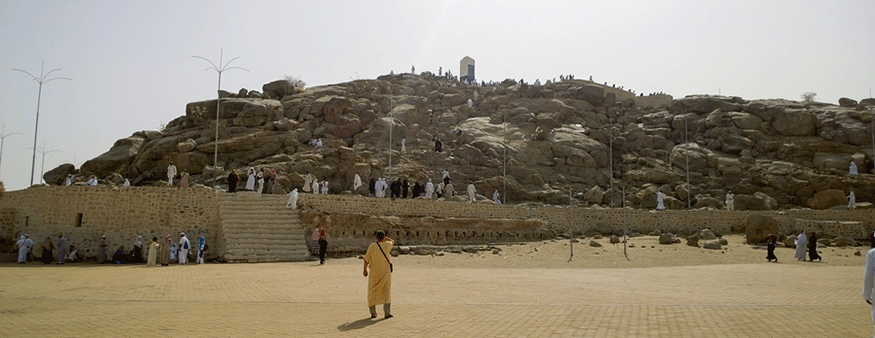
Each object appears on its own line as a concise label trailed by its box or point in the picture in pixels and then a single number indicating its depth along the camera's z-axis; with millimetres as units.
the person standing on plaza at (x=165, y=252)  20859
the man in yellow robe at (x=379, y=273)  9891
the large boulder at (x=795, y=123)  48531
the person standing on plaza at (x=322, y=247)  20984
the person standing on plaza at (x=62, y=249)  21609
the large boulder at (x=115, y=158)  37875
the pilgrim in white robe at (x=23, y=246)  22031
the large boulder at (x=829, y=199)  37750
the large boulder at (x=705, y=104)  54206
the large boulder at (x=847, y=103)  52125
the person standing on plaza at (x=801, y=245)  24000
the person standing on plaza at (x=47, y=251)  21759
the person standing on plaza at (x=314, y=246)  23000
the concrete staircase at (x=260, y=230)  21594
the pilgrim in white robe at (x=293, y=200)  23922
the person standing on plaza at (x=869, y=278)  6618
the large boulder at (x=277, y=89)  49094
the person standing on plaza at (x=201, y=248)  21620
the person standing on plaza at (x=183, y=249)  21422
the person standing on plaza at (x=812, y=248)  23297
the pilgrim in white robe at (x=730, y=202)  36400
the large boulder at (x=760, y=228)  29016
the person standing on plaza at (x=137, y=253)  22172
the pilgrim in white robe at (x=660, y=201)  36562
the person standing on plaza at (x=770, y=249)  23642
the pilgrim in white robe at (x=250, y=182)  28359
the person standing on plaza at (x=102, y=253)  21706
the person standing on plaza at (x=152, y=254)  20625
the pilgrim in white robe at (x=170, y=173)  27969
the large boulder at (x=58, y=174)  36844
